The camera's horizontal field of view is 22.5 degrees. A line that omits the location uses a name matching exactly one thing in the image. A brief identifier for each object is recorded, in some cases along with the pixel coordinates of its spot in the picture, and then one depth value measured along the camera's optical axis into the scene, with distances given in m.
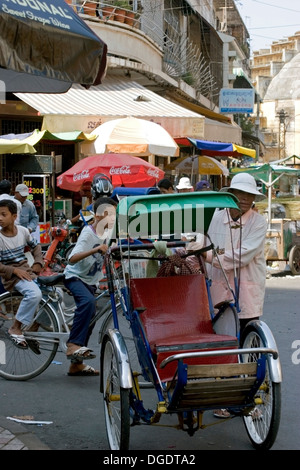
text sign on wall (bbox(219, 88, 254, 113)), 31.66
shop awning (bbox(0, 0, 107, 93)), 4.88
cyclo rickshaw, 4.34
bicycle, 6.61
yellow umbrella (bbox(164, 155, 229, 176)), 19.81
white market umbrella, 13.81
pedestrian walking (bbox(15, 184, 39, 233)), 12.57
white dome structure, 90.44
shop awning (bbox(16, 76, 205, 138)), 14.87
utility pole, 76.17
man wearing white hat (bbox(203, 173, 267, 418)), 5.59
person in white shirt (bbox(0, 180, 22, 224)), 12.25
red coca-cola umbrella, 12.68
